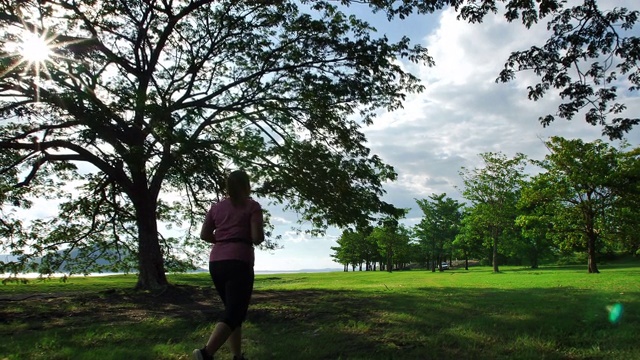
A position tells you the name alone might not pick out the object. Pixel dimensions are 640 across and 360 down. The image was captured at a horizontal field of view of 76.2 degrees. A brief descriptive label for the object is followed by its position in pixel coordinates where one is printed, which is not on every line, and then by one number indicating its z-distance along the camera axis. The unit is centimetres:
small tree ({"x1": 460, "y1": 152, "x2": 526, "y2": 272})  4088
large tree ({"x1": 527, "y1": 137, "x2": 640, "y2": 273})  3088
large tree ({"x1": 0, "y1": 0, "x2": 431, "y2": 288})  1148
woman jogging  405
